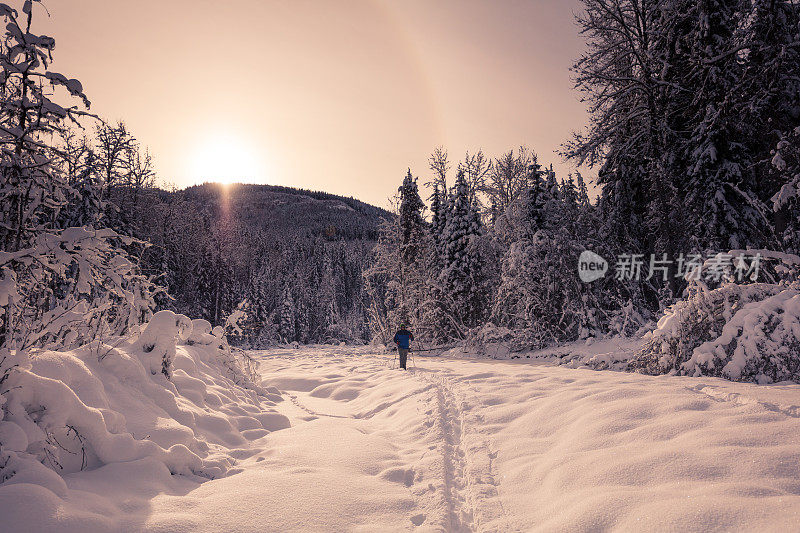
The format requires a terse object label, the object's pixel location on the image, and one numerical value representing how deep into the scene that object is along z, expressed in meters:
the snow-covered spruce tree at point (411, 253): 26.55
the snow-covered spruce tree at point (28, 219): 3.15
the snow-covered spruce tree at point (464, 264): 24.00
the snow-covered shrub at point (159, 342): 5.25
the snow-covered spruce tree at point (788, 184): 10.15
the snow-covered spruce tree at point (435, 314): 24.33
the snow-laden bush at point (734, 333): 6.74
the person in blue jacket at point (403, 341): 12.86
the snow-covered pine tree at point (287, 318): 52.25
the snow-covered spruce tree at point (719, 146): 13.03
